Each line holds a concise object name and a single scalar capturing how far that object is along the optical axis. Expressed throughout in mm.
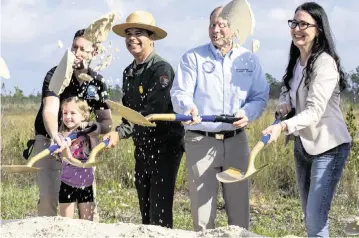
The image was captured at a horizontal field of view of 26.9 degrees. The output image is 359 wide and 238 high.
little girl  5188
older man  4617
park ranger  4984
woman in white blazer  4176
